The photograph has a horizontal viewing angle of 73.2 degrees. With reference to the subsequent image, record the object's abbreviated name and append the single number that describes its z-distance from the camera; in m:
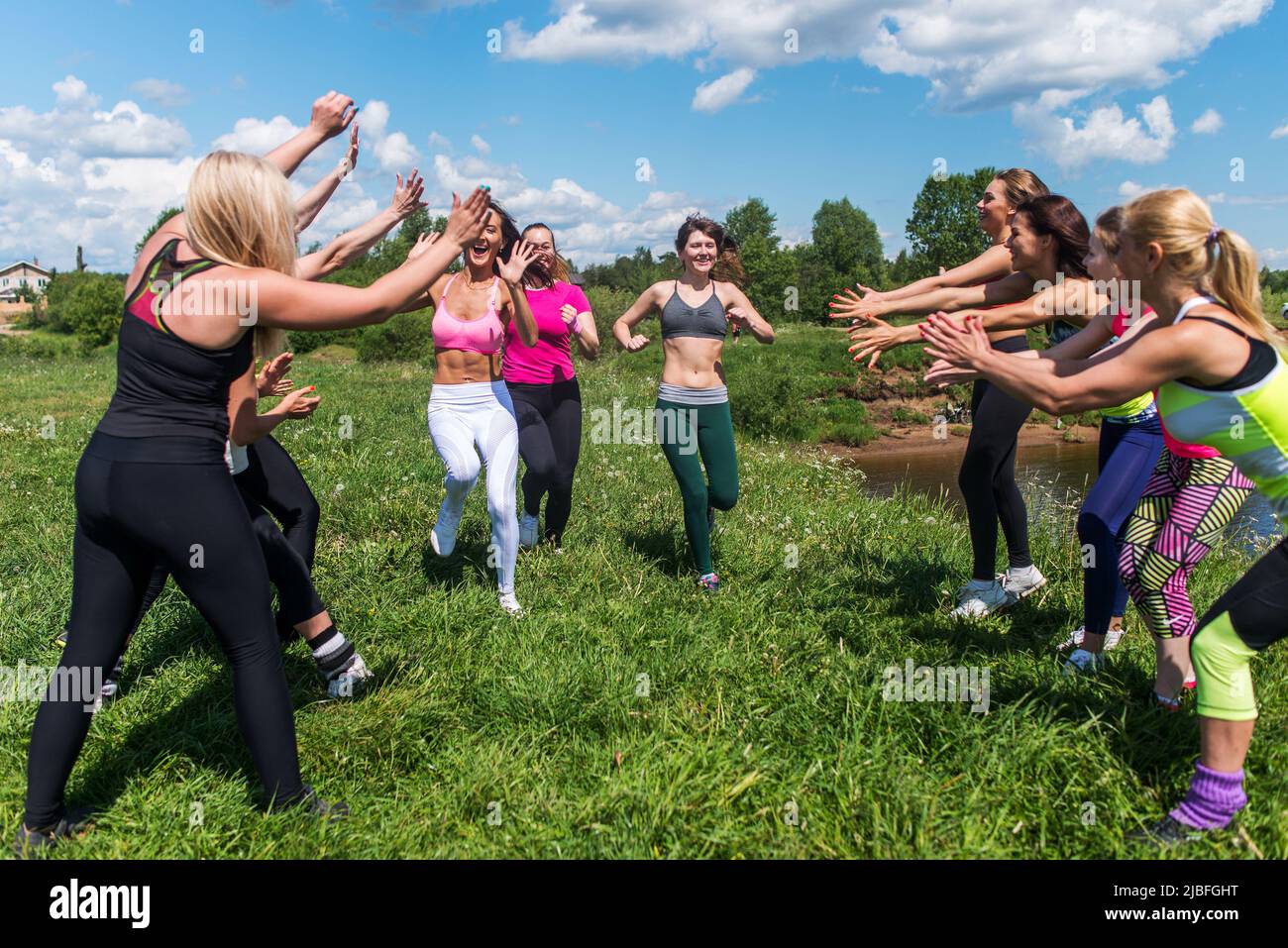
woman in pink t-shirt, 6.17
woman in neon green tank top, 2.77
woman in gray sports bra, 5.68
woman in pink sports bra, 5.14
